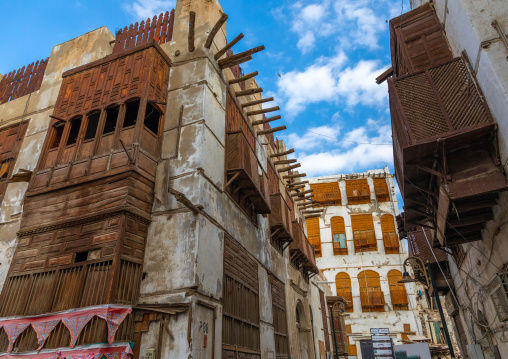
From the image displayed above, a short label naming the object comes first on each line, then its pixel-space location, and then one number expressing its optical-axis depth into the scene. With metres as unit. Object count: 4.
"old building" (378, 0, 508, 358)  6.39
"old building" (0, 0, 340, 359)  6.72
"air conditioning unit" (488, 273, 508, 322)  7.26
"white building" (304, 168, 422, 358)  29.08
